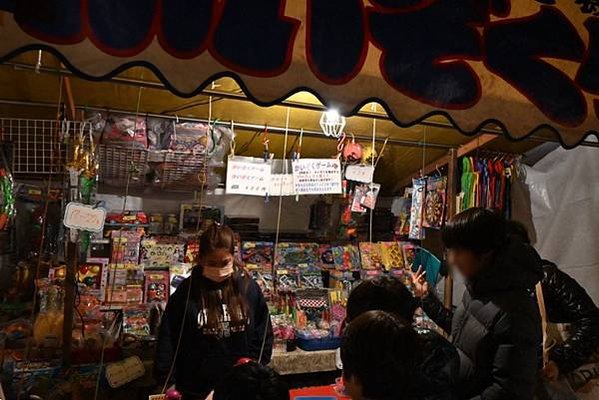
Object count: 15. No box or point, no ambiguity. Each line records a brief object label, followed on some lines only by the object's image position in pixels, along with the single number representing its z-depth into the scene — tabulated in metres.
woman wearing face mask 2.33
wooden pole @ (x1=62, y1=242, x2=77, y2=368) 2.63
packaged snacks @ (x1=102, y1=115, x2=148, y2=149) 2.91
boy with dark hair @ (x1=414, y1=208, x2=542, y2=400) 1.60
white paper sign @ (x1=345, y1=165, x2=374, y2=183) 3.48
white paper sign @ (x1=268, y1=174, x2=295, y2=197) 3.23
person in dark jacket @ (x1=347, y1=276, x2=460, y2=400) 1.28
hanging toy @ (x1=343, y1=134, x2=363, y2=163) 3.46
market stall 1.58
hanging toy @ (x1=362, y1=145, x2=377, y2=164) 3.54
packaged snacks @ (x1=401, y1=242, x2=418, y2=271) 3.82
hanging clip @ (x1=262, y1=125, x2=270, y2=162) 3.15
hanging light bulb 3.33
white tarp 3.55
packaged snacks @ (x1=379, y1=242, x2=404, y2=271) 3.78
